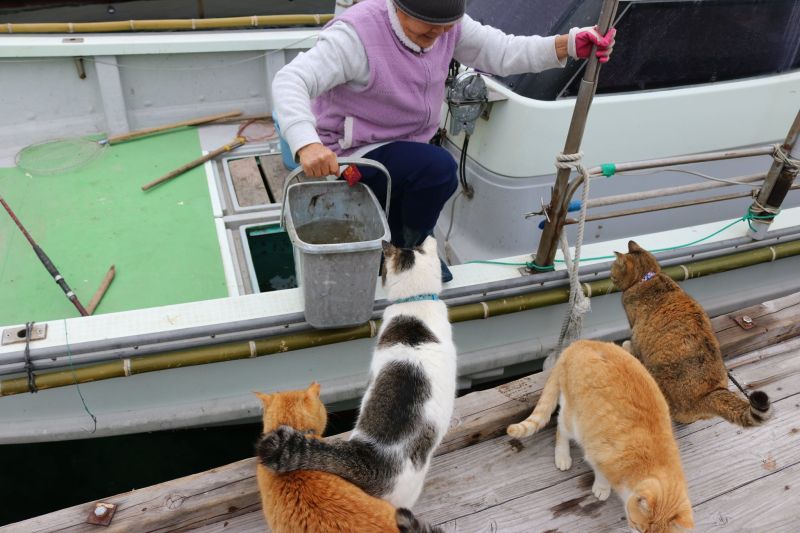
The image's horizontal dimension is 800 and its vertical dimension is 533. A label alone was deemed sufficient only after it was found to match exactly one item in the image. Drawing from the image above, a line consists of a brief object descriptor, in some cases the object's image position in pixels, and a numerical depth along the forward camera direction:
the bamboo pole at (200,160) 3.40
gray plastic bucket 1.92
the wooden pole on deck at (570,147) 2.05
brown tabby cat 1.92
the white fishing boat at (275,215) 2.21
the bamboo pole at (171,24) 3.63
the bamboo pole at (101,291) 2.57
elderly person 1.97
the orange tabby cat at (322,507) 1.42
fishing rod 2.44
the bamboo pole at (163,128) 3.73
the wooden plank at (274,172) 3.36
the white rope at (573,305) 2.42
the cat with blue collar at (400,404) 1.50
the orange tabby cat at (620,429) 1.60
